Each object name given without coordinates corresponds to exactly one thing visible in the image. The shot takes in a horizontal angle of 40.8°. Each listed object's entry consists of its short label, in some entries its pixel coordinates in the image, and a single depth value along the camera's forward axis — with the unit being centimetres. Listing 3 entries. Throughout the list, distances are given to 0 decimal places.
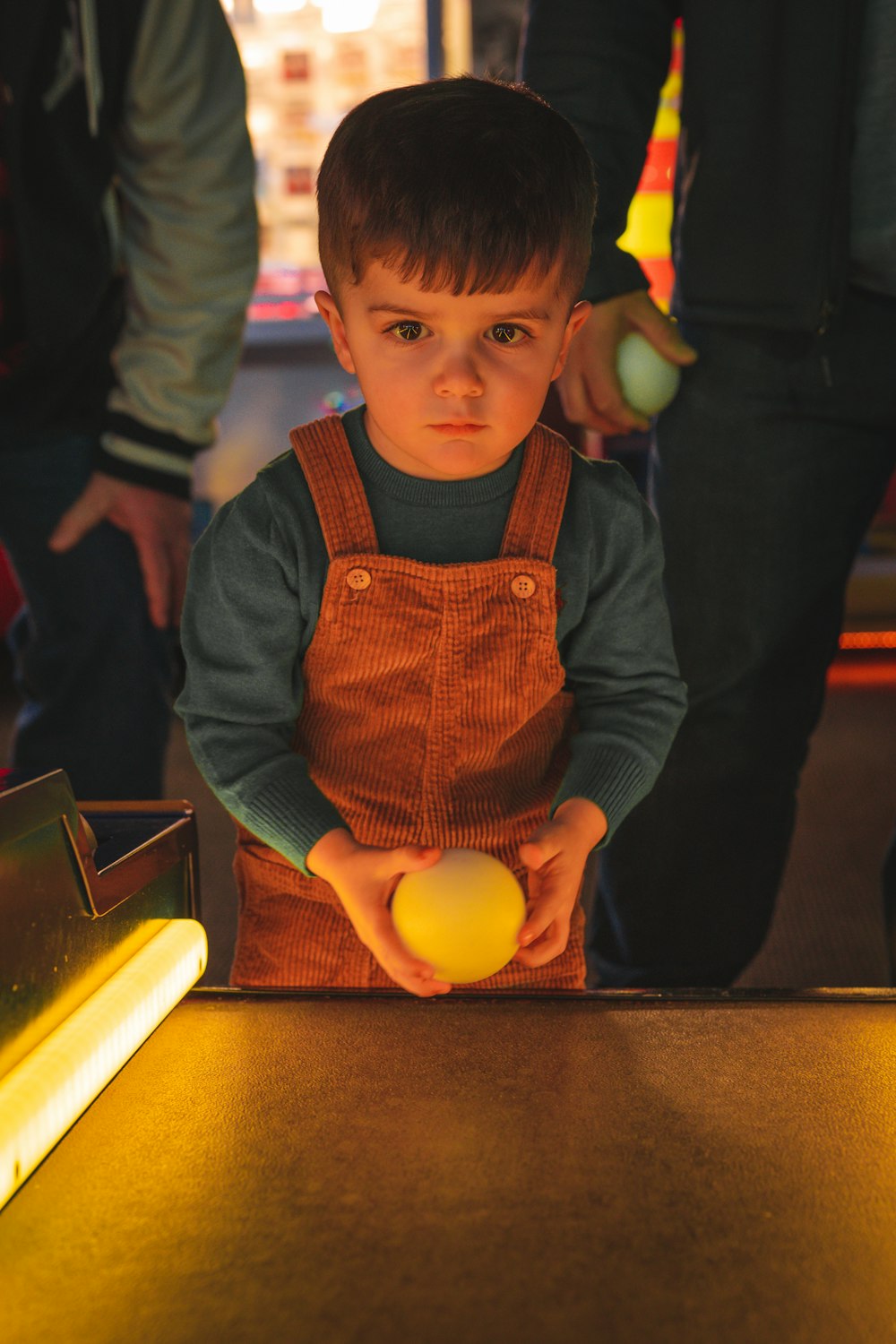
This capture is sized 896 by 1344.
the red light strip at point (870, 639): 335
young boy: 76
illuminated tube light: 48
